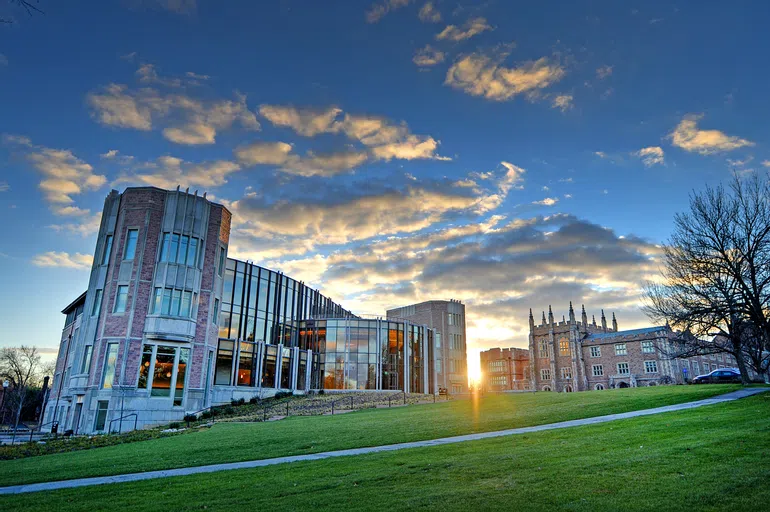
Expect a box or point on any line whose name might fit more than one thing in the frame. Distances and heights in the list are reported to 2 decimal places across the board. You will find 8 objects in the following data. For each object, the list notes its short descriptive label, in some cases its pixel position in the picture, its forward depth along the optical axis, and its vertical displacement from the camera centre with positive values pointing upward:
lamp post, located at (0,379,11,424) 65.81 -2.66
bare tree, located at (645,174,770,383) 23.94 +5.89
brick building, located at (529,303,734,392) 67.69 +4.33
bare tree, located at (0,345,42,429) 88.50 +4.27
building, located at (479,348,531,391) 109.81 +4.15
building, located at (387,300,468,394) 82.00 +8.60
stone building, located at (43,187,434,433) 34.16 +4.95
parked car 42.41 +0.94
